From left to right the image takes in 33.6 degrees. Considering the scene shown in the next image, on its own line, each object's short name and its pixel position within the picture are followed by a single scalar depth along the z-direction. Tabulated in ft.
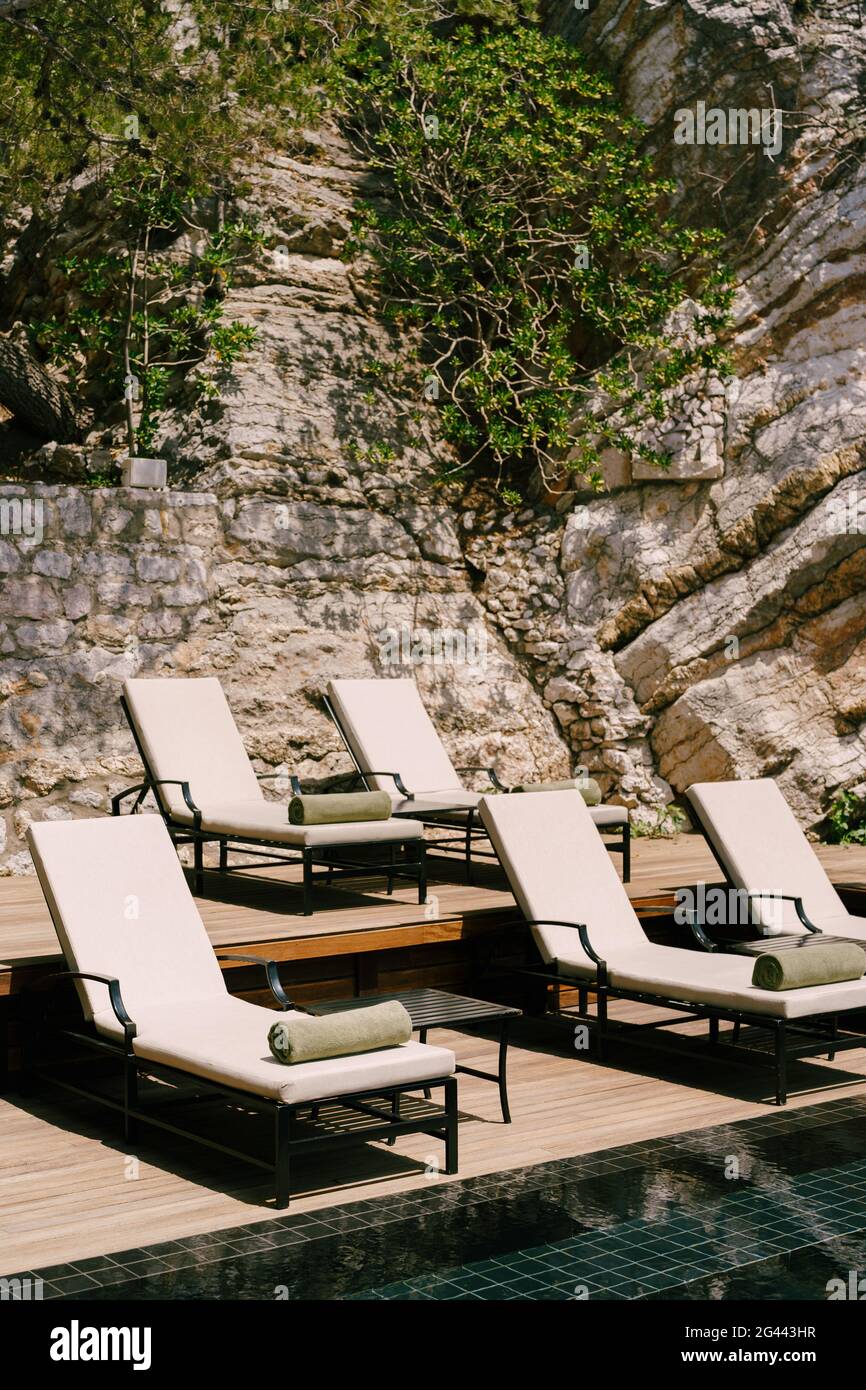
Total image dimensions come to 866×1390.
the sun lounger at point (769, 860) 21.22
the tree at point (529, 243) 34.47
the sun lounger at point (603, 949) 17.43
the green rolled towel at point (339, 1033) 13.70
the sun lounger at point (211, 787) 22.16
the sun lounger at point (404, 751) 25.69
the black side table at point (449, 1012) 15.79
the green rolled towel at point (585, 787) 26.45
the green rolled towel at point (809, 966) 17.28
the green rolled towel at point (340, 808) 21.83
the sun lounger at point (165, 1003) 13.73
